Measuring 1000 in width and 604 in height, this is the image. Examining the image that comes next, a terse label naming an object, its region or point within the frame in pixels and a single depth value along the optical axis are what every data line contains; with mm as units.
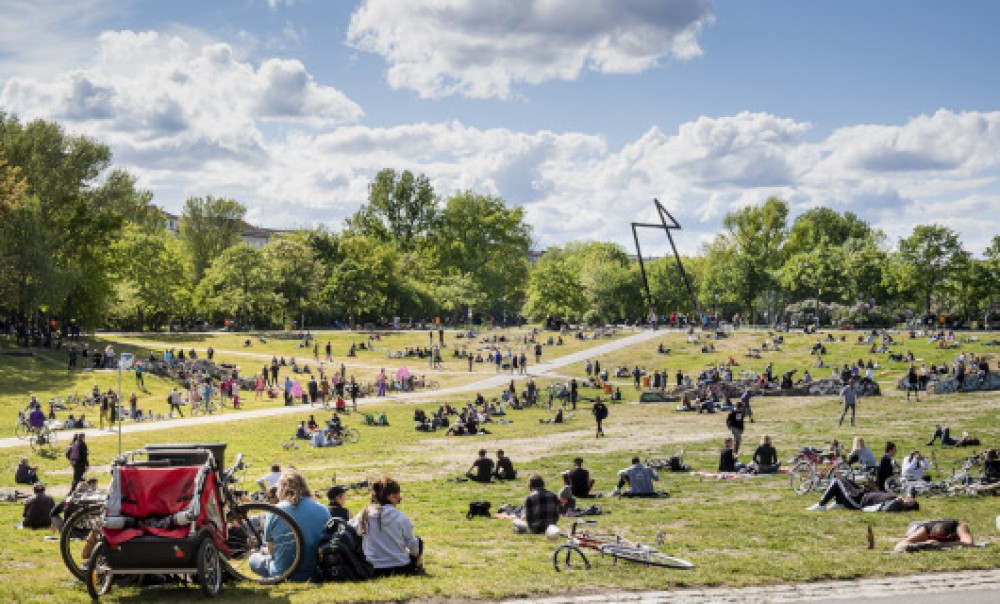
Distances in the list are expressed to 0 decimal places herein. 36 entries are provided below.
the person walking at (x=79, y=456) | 20881
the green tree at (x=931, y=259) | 79188
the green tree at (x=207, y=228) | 104750
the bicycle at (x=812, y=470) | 17672
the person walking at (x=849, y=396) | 29438
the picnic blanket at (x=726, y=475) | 20109
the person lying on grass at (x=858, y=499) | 15141
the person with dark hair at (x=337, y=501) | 11469
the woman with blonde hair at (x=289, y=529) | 9539
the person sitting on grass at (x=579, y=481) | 17703
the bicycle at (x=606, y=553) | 10998
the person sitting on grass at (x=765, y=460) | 20523
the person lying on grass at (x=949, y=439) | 23717
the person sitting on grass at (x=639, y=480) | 18016
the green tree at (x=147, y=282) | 80438
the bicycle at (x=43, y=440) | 29250
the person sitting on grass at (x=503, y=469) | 20906
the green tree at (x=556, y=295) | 106812
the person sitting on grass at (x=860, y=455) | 19016
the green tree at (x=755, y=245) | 98500
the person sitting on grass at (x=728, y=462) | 20734
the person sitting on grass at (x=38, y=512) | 15250
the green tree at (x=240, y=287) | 87750
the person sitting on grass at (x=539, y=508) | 13844
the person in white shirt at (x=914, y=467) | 17438
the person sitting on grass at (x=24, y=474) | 22117
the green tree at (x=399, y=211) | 117312
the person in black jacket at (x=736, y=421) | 24797
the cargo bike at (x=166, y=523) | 8500
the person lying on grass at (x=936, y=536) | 11836
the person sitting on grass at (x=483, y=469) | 20562
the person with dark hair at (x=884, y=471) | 17006
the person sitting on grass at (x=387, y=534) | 10109
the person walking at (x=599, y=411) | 30094
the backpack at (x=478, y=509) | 16125
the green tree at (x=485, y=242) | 115312
